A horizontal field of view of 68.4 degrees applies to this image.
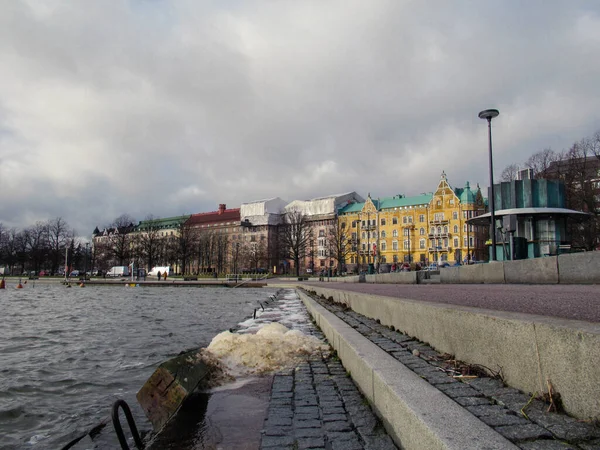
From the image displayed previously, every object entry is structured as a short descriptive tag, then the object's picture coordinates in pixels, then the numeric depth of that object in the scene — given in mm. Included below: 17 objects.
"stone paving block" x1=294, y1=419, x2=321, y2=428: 3960
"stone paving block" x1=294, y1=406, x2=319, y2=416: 4370
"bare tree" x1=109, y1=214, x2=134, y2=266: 87188
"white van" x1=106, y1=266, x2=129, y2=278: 92712
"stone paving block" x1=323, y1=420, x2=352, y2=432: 3736
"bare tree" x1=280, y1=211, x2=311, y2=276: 87812
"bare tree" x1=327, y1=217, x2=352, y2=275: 83206
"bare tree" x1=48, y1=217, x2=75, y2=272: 91700
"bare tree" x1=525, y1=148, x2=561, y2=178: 46388
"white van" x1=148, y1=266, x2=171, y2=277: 84619
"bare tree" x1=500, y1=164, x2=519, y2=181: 51050
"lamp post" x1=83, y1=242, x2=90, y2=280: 87938
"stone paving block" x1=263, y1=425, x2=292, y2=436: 3904
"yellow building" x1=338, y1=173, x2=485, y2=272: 91562
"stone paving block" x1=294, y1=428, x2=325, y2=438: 3719
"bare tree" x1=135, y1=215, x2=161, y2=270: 89188
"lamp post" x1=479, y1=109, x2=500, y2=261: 20453
